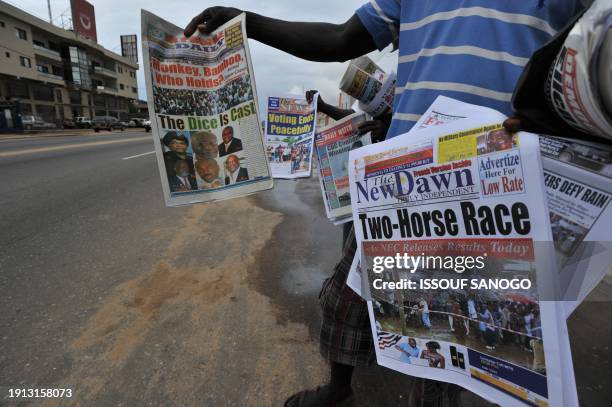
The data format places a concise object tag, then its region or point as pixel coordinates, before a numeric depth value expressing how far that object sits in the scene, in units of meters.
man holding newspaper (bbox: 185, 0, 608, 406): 0.75
